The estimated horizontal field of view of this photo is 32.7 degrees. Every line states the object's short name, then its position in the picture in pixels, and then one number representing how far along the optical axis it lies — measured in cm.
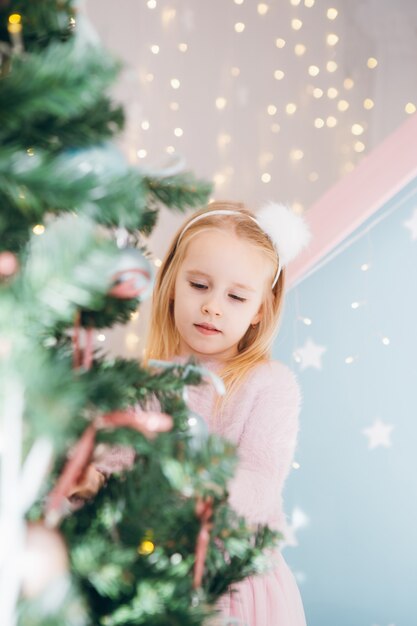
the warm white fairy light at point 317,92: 198
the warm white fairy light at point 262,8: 196
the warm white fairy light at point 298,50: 198
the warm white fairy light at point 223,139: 193
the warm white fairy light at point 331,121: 198
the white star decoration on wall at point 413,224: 170
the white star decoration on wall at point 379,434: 171
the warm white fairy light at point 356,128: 199
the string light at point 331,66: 199
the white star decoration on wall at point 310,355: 175
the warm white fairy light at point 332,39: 200
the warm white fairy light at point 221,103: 192
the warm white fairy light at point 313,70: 198
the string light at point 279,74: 196
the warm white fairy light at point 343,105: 199
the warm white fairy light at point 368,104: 200
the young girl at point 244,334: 127
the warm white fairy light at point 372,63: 200
